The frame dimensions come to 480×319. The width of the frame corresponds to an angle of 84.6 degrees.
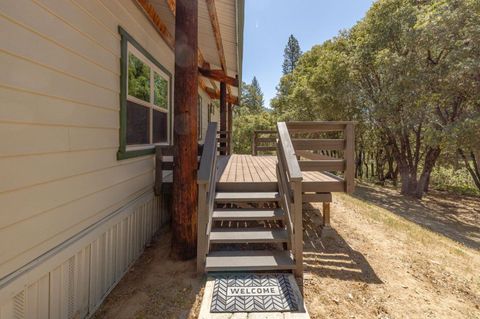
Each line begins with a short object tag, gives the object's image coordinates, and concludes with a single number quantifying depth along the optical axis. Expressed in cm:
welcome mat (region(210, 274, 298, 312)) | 265
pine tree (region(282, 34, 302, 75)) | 4434
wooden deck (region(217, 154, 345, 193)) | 421
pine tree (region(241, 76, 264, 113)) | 4302
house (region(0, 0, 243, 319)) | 186
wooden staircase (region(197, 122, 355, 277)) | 324
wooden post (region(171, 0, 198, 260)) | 352
